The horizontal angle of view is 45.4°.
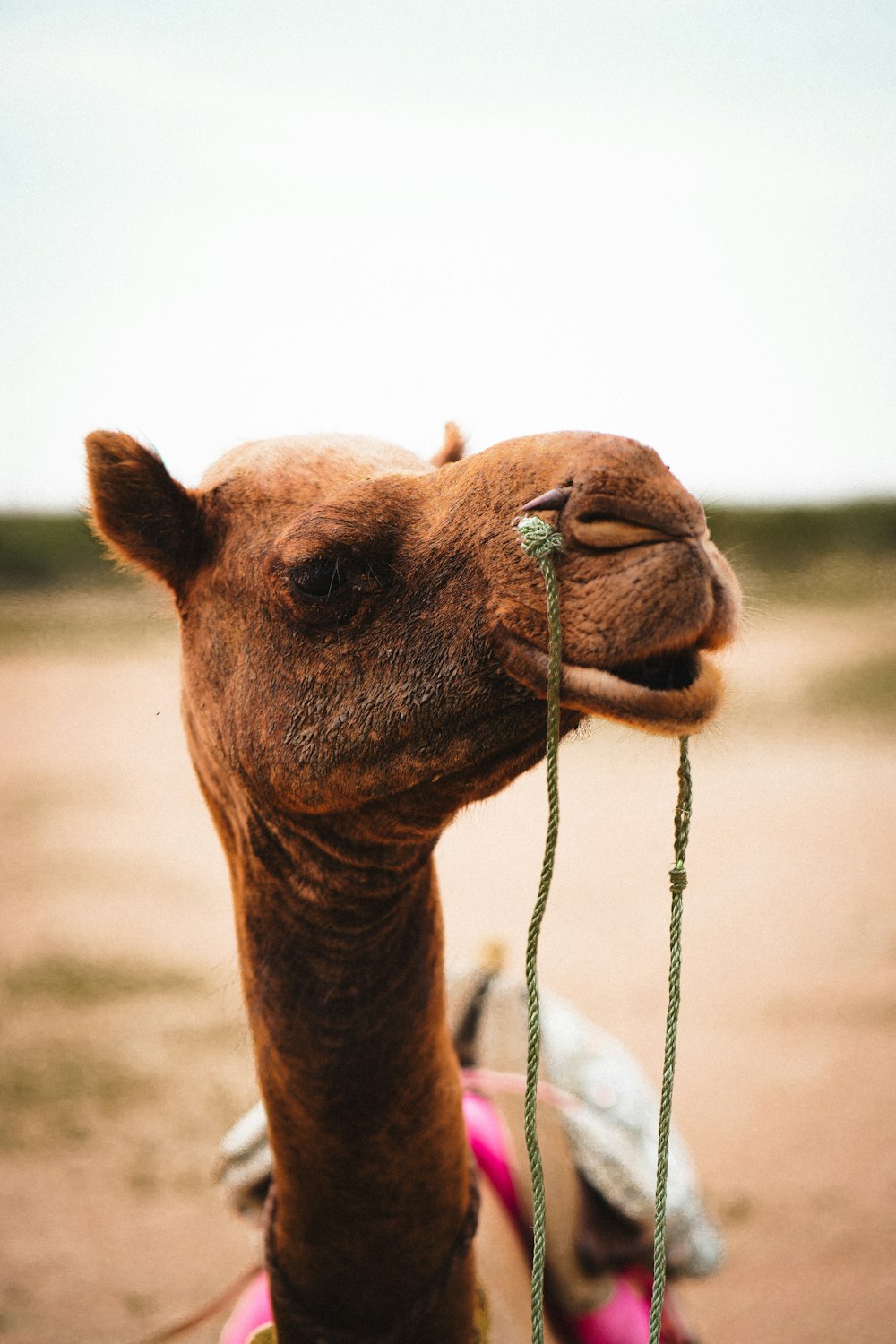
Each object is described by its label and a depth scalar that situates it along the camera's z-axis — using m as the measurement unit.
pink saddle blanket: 2.12
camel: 1.20
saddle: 2.32
